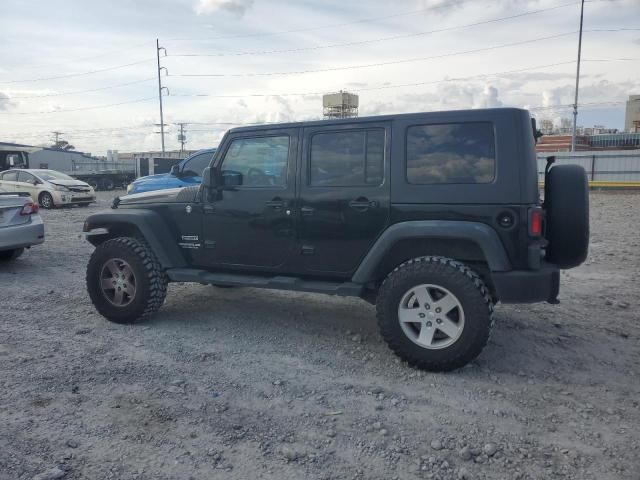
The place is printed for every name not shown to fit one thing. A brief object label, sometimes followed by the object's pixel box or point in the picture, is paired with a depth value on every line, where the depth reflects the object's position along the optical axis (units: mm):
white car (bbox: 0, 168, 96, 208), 18438
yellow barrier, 24803
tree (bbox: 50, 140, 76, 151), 77450
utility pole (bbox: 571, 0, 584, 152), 36031
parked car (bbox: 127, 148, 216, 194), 11141
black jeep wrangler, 3957
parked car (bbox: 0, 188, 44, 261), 7855
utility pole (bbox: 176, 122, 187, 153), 74000
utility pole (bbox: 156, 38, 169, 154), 51656
